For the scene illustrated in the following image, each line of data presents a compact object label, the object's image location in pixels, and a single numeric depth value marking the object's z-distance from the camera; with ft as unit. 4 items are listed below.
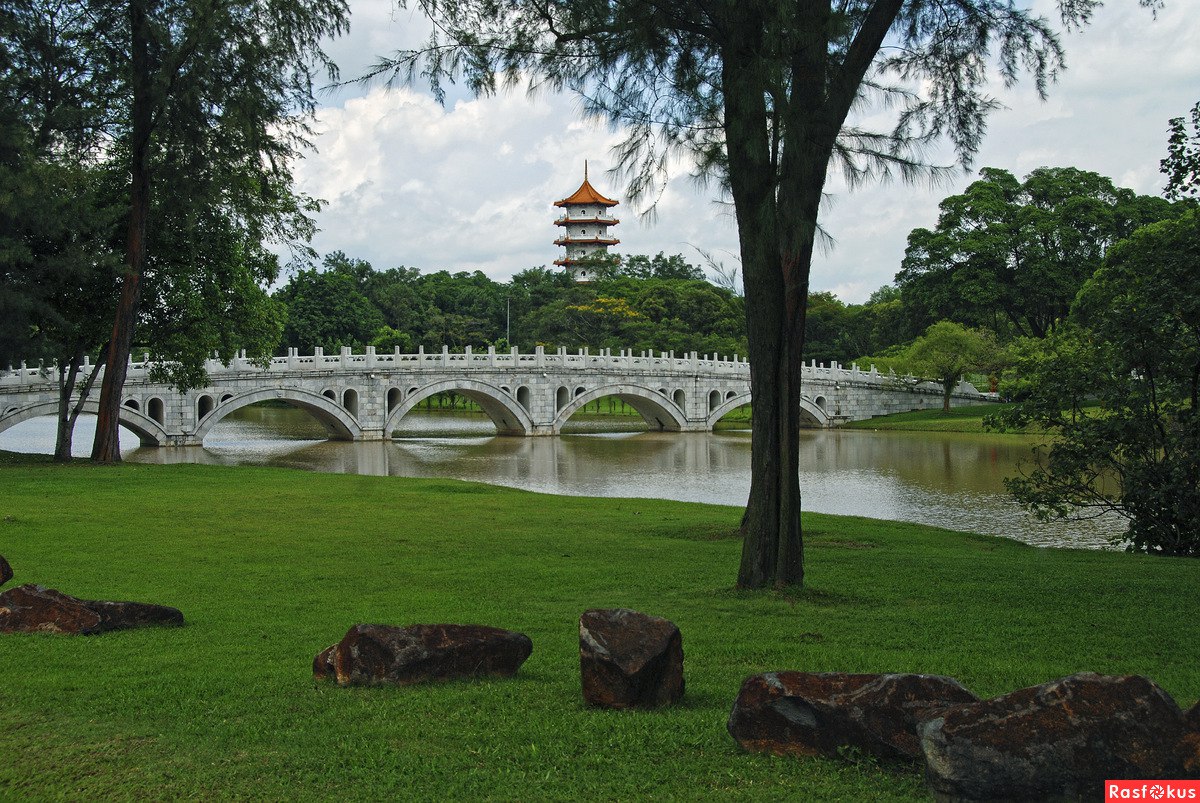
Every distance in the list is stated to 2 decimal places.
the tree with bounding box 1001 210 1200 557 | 38.19
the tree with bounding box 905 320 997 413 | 154.92
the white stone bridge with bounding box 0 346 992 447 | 109.50
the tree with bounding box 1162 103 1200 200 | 34.81
